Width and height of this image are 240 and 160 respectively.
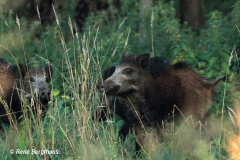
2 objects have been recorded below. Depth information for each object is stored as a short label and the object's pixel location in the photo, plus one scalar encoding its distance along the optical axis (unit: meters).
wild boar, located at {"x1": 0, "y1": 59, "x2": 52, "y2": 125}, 16.98
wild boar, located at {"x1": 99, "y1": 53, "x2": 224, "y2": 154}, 15.95
